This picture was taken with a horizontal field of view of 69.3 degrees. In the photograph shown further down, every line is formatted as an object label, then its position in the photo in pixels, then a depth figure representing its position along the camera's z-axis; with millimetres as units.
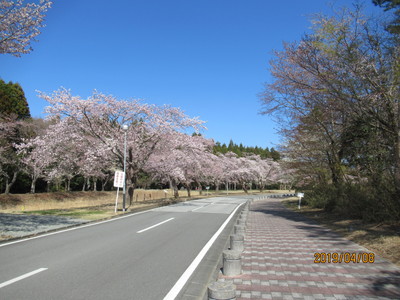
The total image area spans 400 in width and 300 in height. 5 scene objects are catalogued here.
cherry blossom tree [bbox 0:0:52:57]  8703
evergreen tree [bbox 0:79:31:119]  30544
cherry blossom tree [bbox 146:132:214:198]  22948
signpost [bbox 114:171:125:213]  15891
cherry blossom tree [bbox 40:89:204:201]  18750
